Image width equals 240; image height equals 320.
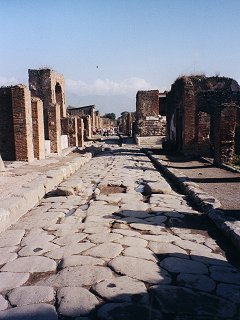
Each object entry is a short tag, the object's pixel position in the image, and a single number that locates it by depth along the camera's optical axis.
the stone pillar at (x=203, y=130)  14.95
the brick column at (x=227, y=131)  11.45
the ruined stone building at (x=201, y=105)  14.95
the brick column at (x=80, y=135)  22.09
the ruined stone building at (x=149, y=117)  26.16
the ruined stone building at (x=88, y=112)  42.75
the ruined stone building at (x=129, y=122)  37.22
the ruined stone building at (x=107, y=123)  57.65
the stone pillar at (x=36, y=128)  12.42
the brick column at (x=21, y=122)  10.98
